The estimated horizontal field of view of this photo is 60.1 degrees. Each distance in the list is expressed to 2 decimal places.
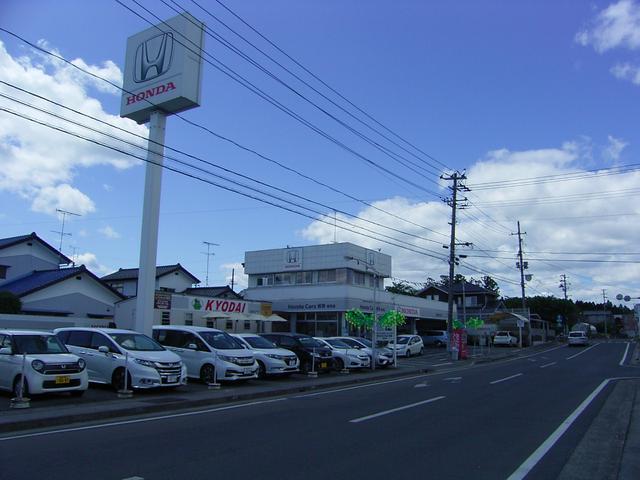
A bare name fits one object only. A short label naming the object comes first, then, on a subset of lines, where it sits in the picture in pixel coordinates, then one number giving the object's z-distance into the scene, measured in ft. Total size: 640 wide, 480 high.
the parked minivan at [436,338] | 164.96
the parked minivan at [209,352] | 56.44
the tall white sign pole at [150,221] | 73.31
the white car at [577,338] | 189.26
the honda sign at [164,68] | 72.23
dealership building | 134.00
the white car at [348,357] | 79.05
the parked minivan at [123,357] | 47.42
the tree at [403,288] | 307.37
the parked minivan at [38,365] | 40.60
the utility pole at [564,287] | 311.23
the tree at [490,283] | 360.89
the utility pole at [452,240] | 117.80
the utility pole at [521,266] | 193.26
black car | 72.28
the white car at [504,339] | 177.06
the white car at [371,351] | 86.07
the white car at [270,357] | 64.28
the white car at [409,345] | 120.48
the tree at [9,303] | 90.44
